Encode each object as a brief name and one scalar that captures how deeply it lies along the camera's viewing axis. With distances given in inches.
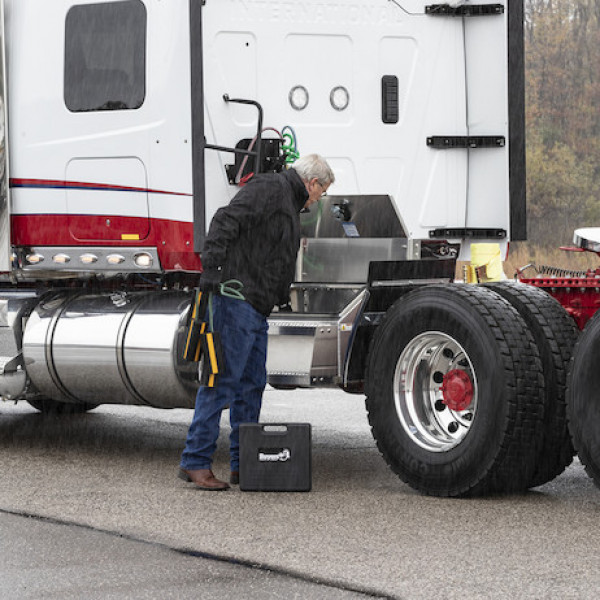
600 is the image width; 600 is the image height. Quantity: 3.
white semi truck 532.8
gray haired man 474.8
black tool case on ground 466.3
